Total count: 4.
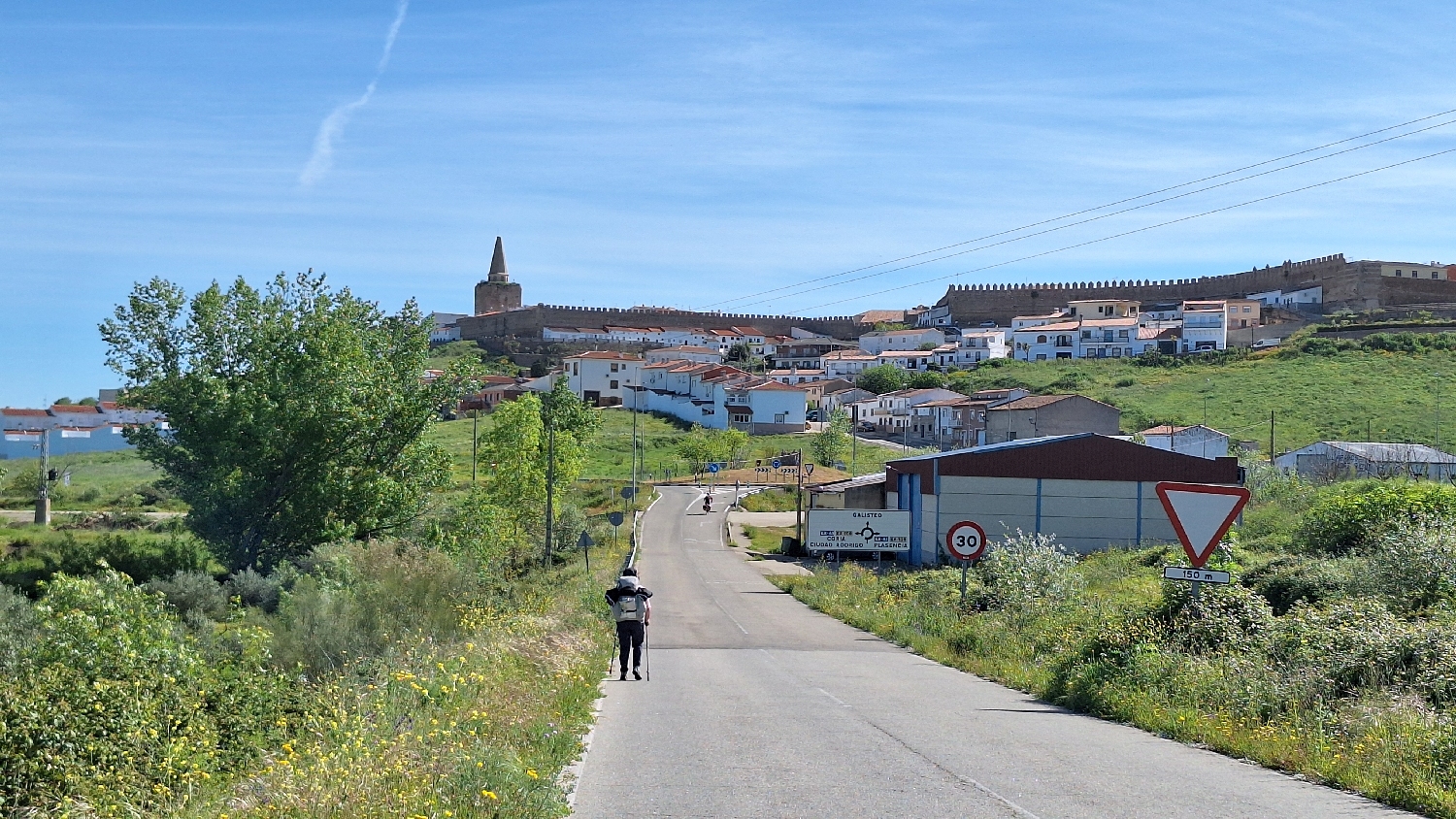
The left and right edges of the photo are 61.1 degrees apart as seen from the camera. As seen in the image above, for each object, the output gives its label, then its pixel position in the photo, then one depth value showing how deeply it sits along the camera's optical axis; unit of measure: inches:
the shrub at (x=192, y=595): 1258.6
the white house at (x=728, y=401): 3993.6
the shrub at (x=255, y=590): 1346.0
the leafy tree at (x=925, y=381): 4400.1
